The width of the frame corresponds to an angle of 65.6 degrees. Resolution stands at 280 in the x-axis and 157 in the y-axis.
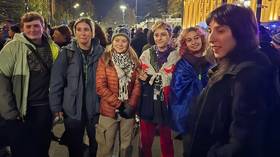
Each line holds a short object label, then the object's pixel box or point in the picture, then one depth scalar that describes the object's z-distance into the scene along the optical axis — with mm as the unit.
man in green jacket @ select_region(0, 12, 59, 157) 2740
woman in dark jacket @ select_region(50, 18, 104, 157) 2877
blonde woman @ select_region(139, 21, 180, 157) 3187
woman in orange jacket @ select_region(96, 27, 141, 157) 3054
